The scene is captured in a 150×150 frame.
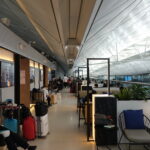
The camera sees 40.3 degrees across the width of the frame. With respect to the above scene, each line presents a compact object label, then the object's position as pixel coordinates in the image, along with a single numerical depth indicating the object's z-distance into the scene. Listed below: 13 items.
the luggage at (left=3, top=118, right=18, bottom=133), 4.61
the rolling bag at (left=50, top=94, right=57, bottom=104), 10.56
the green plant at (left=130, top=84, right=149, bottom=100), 4.57
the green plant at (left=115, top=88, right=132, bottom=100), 4.61
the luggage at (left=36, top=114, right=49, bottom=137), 4.87
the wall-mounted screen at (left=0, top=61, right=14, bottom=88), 5.45
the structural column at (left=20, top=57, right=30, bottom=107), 7.59
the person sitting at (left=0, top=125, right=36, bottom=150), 3.70
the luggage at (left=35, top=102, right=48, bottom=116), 4.99
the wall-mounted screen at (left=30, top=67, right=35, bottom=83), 9.66
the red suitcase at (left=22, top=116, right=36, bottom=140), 4.71
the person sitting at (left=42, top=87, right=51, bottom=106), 9.28
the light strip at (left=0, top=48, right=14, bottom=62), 5.45
